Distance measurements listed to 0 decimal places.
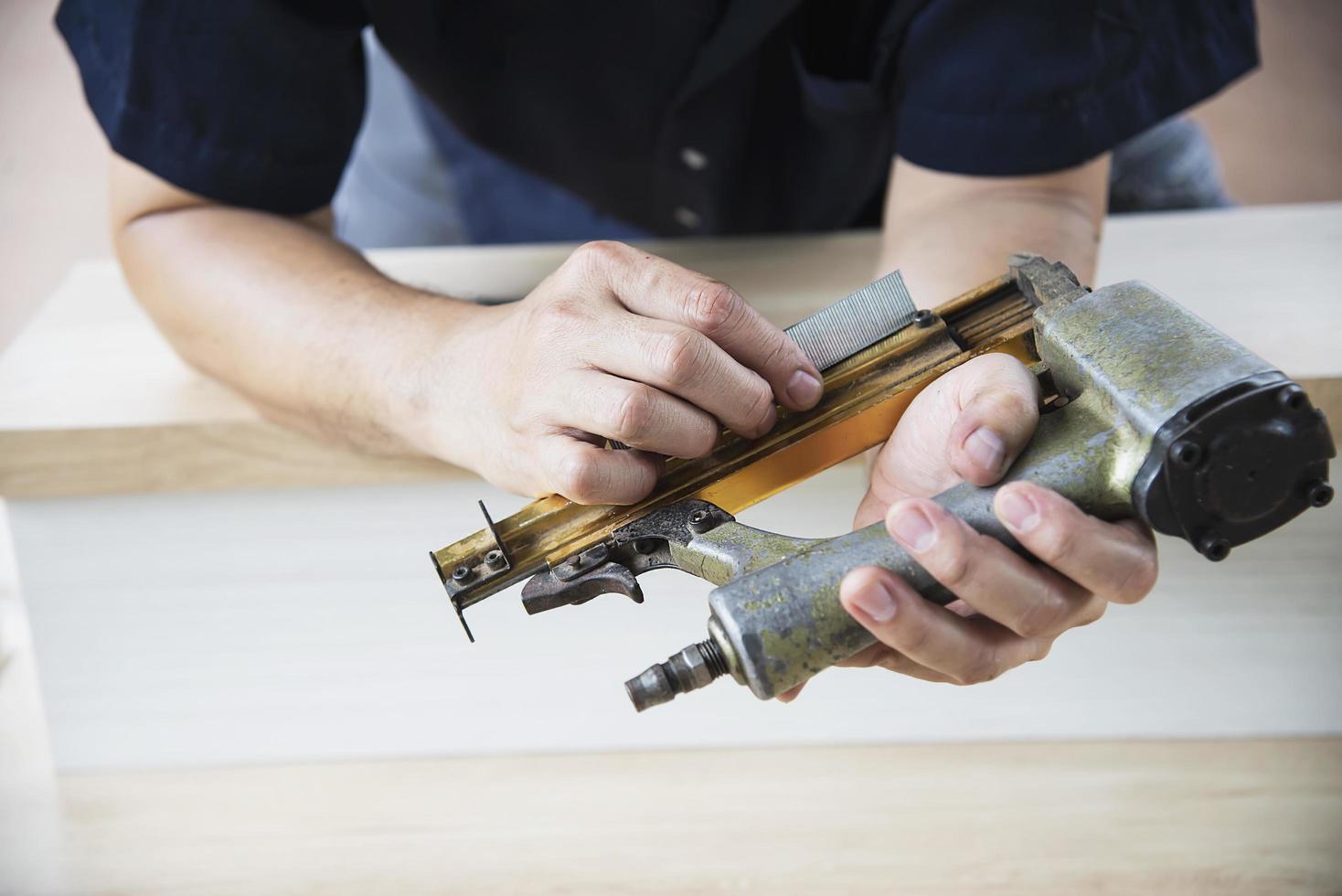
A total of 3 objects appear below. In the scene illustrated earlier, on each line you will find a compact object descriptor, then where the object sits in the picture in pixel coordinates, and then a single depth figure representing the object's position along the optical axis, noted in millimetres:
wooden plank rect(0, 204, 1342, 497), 608
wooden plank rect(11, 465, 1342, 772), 637
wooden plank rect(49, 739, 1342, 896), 604
